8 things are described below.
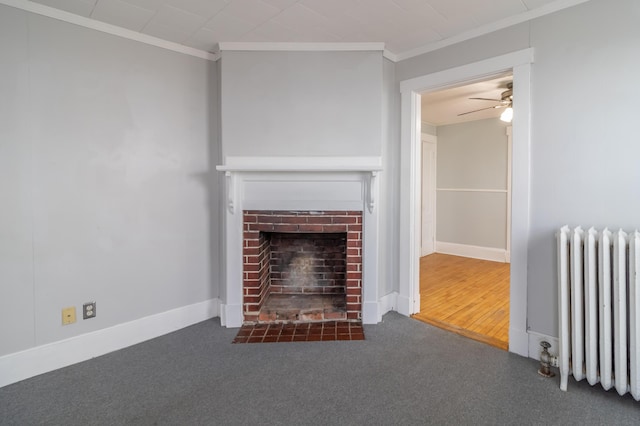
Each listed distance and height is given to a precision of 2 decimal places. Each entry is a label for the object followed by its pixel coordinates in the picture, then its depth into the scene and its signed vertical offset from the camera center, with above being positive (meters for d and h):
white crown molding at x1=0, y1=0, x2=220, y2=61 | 2.09 +1.31
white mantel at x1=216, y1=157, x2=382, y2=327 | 2.83 +0.10
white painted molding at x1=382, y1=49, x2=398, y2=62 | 2.93 +1.38
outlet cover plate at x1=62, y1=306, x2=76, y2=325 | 2.29 -0.75
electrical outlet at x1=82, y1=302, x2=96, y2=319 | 2.38 -0.74
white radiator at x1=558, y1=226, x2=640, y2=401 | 1.77 -0.57
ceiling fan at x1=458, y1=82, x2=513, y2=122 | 3.72 +1.28
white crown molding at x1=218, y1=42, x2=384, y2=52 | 2.76 +1.36
